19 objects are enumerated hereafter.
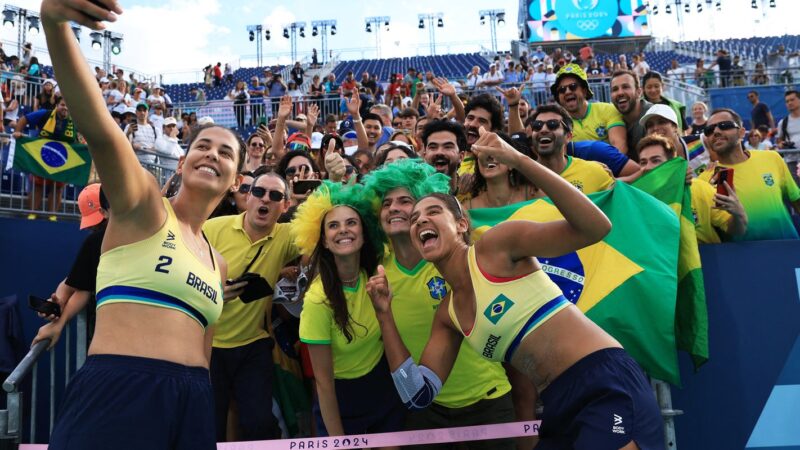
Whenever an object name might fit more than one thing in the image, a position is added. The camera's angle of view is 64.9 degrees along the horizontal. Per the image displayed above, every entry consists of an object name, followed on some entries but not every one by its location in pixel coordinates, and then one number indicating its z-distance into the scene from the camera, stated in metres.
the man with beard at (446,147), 5.05
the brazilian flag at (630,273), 4.28
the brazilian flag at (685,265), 4.43
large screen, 36.53
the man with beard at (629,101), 6.08
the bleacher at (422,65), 34.00
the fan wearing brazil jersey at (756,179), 5.32
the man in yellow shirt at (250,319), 4.30
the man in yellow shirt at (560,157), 4.77
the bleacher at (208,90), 28.77
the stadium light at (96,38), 32.81
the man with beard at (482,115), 5.87
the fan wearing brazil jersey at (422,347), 3.88
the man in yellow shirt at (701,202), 5.05
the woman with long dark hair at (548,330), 2.96
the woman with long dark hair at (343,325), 3.74
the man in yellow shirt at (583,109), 6.20
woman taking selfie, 2.37
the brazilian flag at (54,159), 7.77
